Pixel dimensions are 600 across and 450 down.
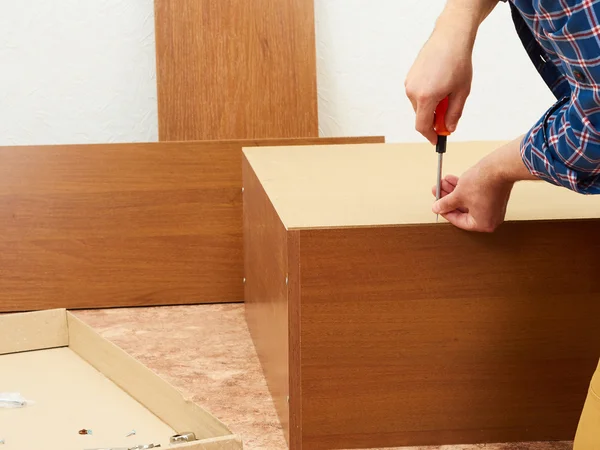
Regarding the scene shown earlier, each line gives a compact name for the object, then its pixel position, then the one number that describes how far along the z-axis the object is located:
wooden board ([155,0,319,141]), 3.14
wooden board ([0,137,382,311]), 2.78
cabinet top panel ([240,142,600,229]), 2.11
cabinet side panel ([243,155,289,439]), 2.13
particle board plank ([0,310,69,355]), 2.33
